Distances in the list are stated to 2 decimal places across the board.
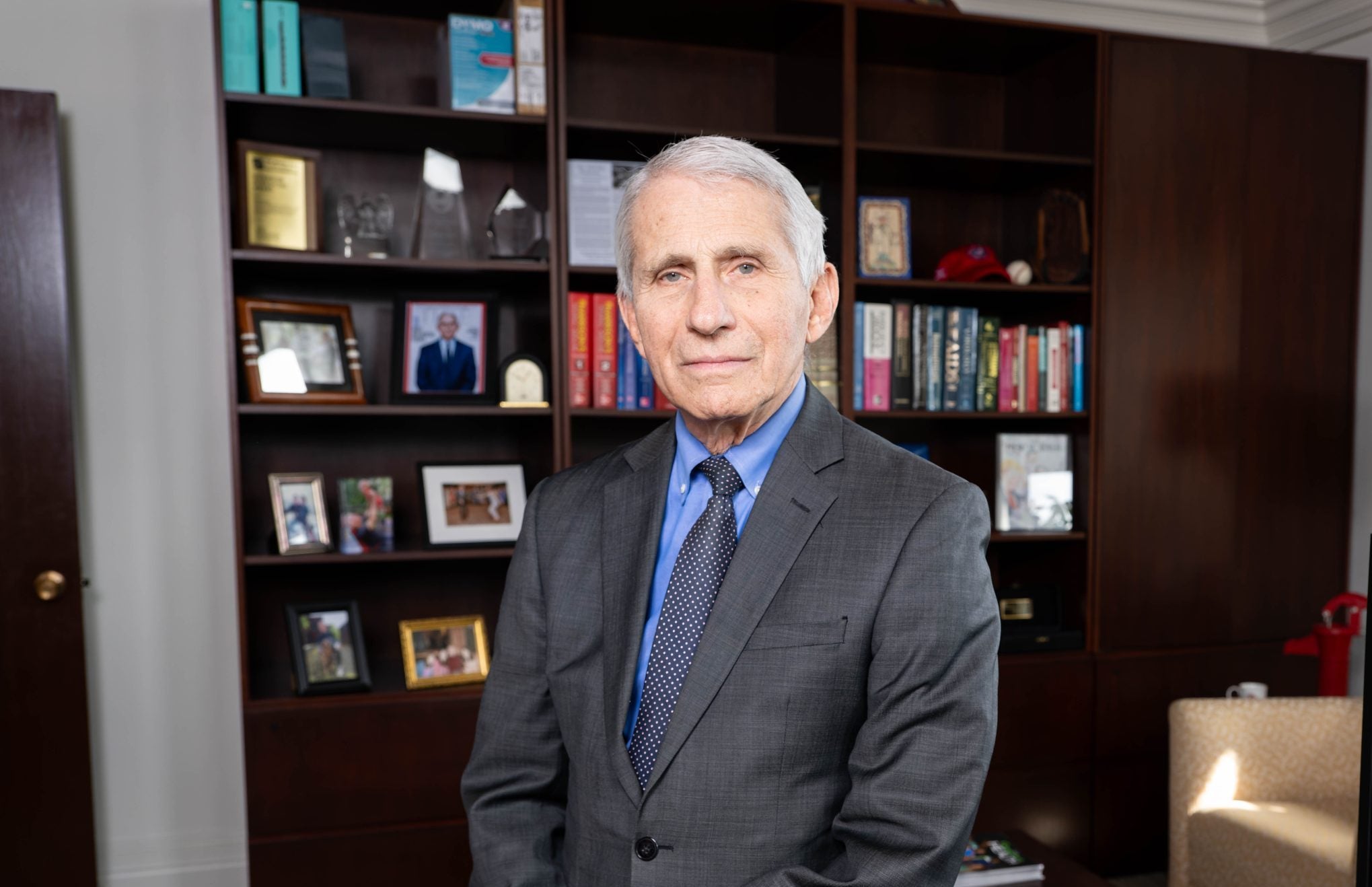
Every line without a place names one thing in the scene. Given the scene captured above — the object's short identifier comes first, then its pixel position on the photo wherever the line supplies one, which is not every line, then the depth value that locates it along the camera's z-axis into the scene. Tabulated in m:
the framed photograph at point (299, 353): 2.56
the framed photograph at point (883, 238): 2.99
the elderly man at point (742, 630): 1.03
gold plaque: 2.52
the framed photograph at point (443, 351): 2.74
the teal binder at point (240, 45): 2.44
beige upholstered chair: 2.50
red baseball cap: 3.02
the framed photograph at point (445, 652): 2.68
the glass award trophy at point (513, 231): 2.73
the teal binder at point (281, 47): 2.48
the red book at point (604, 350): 2.77
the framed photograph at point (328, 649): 2.58
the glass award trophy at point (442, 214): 2.68
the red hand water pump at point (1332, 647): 2.82
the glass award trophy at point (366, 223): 2.68
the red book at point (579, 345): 2.75
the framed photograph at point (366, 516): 2.70
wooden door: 2.56
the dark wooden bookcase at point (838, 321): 2.60
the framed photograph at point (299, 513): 2.61
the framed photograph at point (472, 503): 2.79
